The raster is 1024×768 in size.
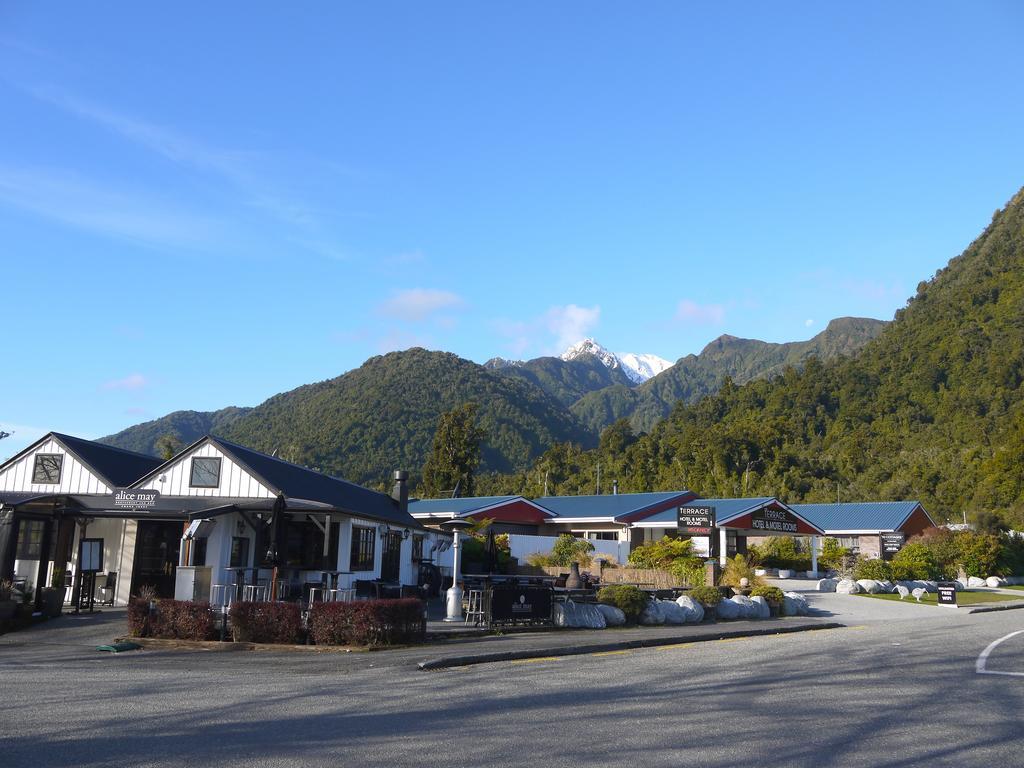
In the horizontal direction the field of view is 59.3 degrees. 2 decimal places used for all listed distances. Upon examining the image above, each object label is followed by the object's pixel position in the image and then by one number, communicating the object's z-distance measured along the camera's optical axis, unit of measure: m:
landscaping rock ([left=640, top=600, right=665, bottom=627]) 22.09
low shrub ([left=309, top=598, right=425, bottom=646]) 16.41
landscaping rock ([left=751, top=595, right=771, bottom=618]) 24.83
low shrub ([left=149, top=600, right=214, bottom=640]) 16.92
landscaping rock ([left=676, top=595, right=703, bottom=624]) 22.81
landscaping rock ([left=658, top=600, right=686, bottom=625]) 22.42
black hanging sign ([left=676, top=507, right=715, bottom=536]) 35.38
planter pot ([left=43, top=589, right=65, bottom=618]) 21.20
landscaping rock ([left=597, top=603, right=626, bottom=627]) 21.34
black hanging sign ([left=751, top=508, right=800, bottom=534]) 41.65
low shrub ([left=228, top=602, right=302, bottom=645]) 16.59
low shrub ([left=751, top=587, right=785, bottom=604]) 25.75
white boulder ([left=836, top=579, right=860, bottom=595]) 35.09
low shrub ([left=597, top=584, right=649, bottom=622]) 21.91
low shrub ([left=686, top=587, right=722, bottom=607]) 23.80
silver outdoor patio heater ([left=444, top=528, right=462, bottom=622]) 21.12
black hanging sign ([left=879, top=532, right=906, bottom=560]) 46.59
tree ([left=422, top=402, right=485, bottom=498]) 73.62
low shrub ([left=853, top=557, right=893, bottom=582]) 37.94
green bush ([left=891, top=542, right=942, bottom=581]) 39.25
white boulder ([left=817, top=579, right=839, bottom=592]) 36.03
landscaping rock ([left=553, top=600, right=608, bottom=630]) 20.55
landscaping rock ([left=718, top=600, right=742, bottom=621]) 23.97
